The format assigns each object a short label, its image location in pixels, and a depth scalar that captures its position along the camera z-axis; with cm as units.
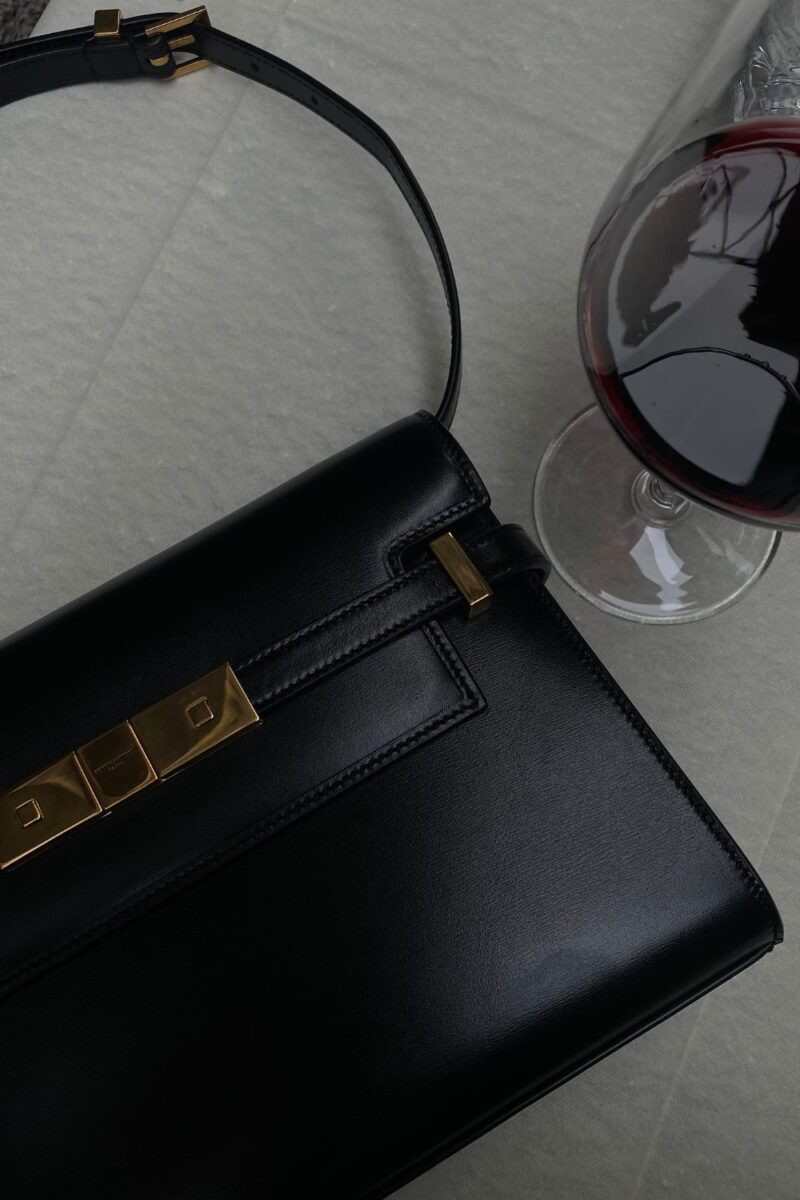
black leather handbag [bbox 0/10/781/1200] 37
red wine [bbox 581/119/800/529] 35
